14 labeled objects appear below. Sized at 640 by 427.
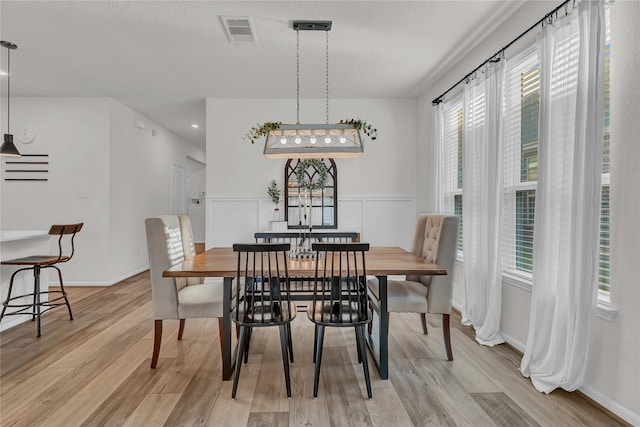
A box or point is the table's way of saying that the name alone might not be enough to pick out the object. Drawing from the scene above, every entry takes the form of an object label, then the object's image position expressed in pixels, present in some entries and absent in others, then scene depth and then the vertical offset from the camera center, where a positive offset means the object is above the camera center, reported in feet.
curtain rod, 7.31 +4.11
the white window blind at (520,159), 8.73 +1.22
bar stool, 10.20 -1.90
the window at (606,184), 6.43 +0.42
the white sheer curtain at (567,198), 6.31 +0.14
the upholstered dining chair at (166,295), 7.79 -2.14
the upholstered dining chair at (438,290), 8.24 -2.09
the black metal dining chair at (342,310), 6.54 -2.18
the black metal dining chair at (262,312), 6.48 -2.20
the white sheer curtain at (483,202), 9.27 +0.08
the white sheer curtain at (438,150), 13.71 +2.17
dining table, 7.01 -1.37
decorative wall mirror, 16.39 +0.70
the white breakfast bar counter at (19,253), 10.66 -1.68
